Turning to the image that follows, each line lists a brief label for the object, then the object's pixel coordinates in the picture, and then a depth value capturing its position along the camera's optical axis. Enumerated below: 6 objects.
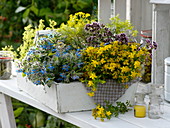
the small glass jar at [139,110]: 2.20
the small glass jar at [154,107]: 2.19
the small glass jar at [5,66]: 2.85
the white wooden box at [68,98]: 2.23
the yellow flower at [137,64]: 2.19
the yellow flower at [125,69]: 2.20
